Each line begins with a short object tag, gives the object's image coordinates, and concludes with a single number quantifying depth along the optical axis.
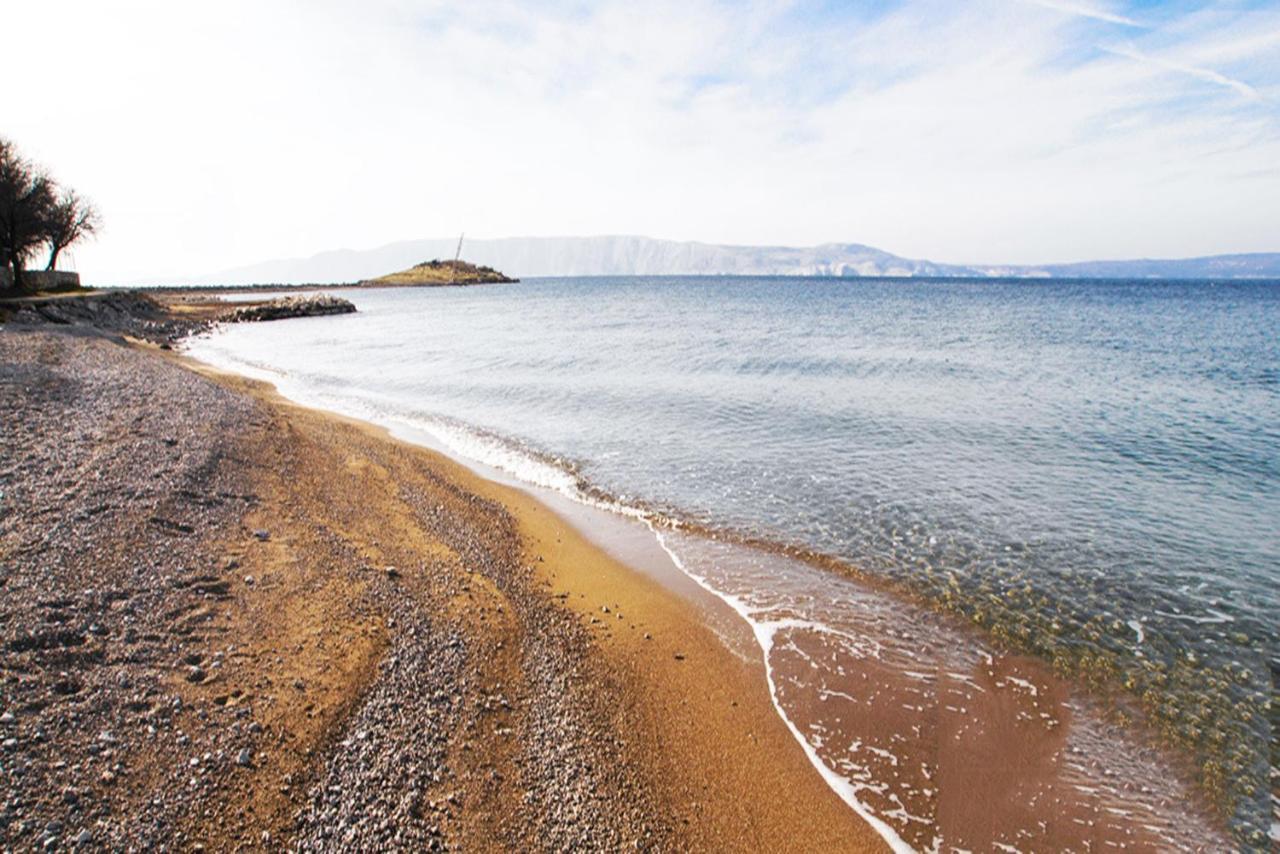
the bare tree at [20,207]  46.09
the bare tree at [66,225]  55.34
